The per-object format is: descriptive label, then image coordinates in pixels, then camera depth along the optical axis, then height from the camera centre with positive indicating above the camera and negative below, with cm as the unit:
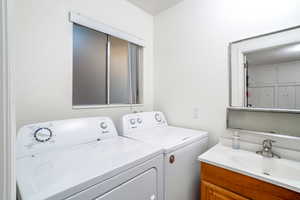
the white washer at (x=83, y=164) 66 -38
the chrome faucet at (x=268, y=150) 123 -43
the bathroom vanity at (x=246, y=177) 88 -53
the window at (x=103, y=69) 158 +40
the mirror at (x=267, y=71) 121 +27
